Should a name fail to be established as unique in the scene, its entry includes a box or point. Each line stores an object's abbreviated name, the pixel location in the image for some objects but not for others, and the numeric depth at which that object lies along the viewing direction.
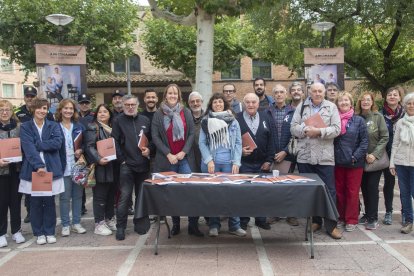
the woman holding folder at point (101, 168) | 5.37
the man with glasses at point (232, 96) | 6.11
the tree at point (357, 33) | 10.88
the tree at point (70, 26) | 14.09
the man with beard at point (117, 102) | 6.30
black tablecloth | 4.28
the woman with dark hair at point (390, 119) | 5.56
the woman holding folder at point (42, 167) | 4.90
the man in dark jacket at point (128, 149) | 5.23
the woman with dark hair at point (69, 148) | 5.38
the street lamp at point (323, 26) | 10.41
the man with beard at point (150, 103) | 5.65
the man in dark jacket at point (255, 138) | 5.26
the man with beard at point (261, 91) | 6.27
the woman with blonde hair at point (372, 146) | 5.39
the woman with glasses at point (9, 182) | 4.98
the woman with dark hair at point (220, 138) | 4.95
